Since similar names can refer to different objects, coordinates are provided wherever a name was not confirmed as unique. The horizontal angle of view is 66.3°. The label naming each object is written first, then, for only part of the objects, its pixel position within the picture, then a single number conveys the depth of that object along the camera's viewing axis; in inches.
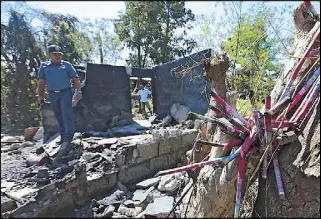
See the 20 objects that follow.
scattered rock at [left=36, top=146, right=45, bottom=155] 81.9
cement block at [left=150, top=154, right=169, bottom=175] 157.6
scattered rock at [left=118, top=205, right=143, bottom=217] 105.4
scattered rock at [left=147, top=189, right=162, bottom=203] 117.6
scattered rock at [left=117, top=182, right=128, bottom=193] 131.5
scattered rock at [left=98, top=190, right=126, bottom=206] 112.4
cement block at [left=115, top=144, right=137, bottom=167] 135.2
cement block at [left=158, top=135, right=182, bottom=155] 161.2
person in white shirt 239.9
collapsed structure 48.9
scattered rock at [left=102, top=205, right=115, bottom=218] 99.1
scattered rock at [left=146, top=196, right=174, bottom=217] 99.2
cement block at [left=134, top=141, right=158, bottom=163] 146.8
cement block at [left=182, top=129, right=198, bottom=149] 175.7
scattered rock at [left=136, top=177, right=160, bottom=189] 135.7
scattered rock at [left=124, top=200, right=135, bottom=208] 114.1
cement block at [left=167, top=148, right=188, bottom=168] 169.2
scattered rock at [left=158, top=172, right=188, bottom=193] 122.9
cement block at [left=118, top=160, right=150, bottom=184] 137.7
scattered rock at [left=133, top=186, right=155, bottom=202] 121.7
